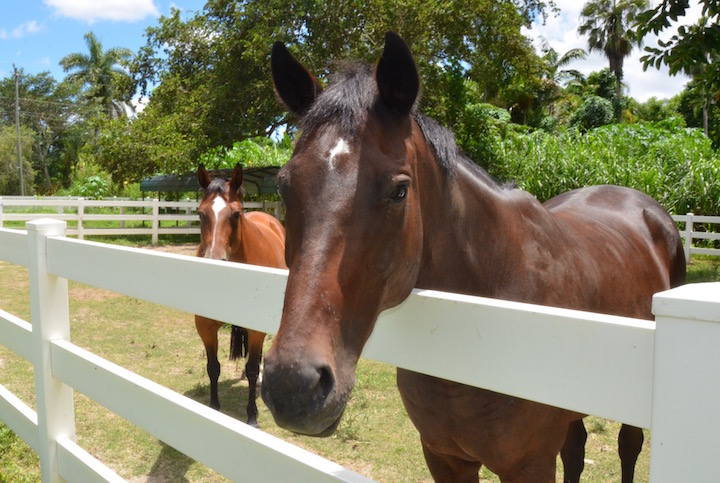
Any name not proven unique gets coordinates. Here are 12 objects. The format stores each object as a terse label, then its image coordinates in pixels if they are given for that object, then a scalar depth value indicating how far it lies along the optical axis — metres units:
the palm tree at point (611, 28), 40.41
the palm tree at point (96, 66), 51.78
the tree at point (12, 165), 41.03
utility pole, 37.57
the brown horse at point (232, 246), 4.67
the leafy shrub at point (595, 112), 33.34
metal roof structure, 15.34
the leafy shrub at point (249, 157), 20.56
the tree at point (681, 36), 6.11
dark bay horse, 1.12
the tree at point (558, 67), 35.94
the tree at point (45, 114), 48.03
